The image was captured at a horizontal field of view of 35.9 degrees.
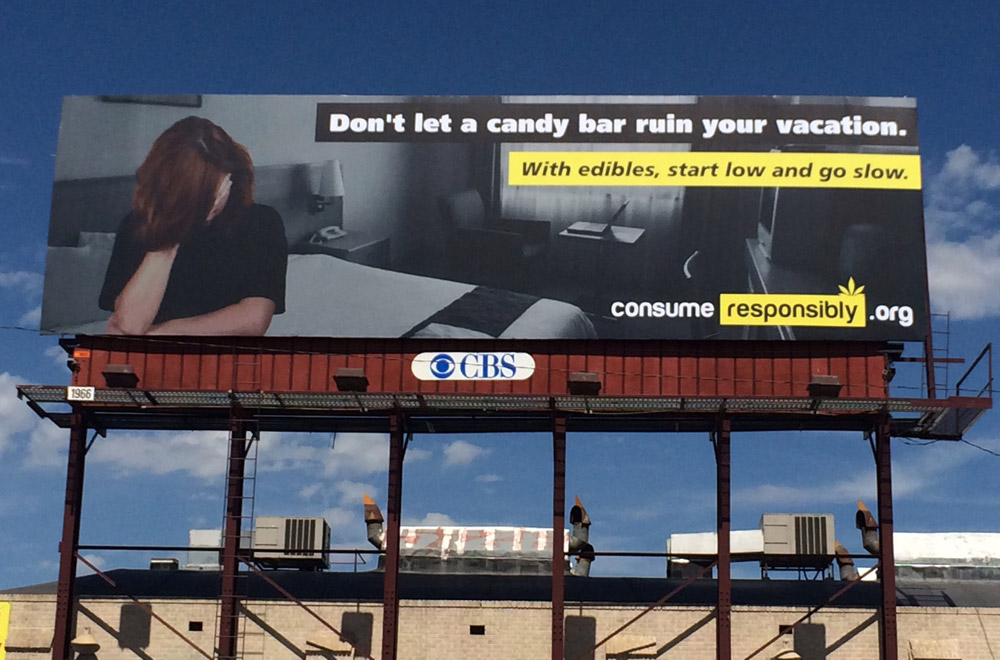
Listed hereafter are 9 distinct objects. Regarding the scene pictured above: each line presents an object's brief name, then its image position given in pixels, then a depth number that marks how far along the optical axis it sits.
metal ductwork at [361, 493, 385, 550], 49.53
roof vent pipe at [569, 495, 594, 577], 49.44
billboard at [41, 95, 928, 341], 45.84
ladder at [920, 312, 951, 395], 45.62
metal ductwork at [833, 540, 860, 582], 49.19
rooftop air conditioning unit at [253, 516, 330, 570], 49.78
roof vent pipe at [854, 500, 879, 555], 47.91
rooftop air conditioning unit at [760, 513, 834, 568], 48.66
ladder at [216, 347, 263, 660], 45.28
